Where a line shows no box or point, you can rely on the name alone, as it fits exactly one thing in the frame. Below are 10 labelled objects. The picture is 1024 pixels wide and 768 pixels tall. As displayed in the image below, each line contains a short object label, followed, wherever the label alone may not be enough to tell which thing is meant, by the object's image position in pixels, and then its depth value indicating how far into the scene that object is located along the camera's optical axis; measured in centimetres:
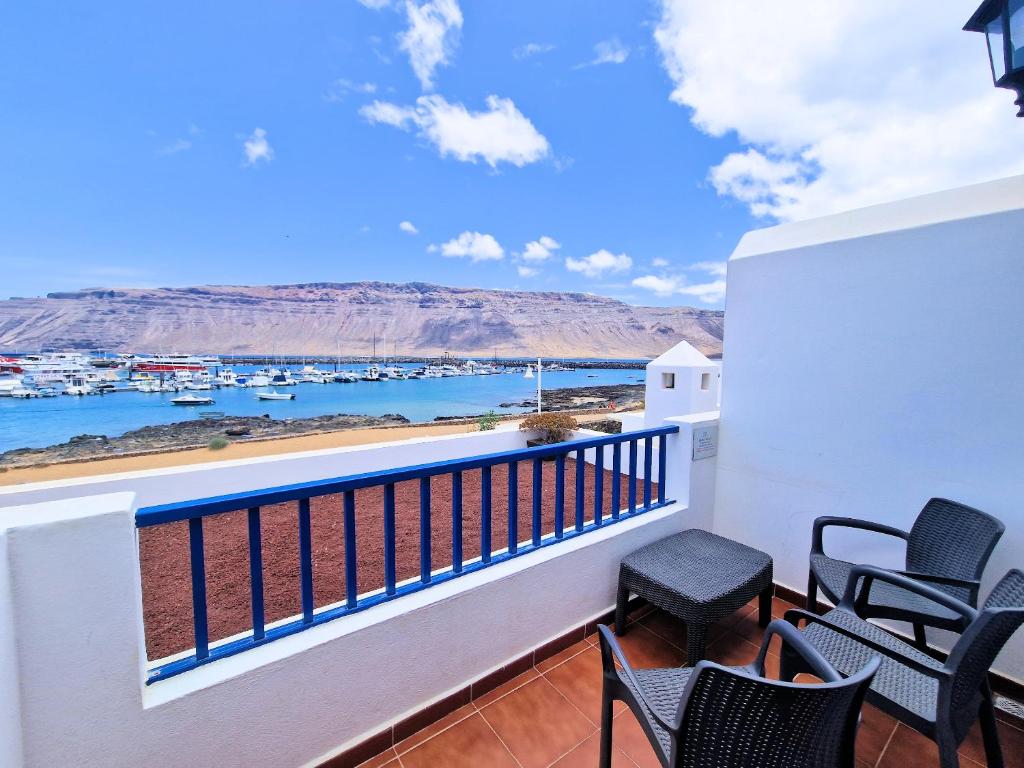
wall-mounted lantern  201
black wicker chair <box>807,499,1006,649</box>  176
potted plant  777
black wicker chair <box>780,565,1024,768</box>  113
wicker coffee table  194
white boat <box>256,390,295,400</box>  3731
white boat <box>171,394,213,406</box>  3459
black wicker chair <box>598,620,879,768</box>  87
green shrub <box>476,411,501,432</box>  992
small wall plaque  291
